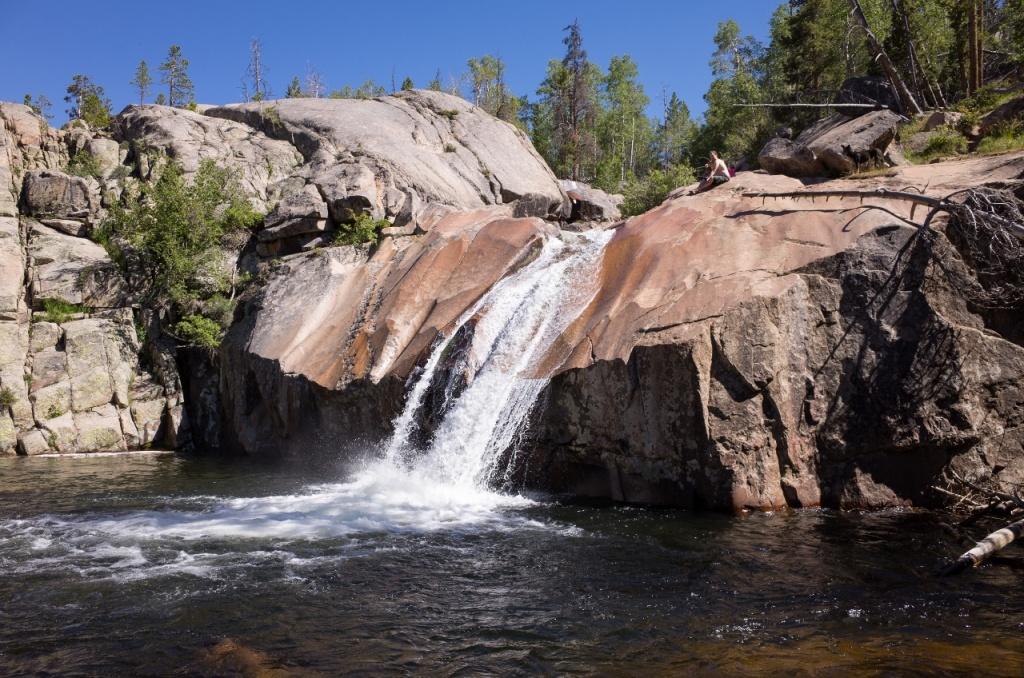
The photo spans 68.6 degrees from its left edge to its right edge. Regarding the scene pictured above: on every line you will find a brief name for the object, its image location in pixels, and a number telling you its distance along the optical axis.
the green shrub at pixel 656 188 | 28.05
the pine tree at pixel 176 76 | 48.62
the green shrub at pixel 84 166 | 26.14
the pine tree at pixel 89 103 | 30.55
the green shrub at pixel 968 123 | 19.06
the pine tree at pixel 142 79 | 50.62
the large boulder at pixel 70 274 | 21.70
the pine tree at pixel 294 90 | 46.24
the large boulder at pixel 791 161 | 18.39
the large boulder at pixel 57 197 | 23.75
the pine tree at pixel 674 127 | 68.62
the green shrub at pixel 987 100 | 19.69
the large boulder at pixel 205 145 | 26.42
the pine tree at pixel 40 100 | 37.78
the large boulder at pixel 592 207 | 28.66
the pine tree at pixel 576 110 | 46.88
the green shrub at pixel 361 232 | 21.08
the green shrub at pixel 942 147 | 18.34
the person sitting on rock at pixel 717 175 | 16.48
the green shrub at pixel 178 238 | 22.00
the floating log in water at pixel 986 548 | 7.53
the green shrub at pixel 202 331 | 20.70
